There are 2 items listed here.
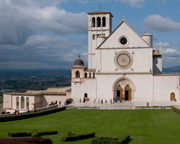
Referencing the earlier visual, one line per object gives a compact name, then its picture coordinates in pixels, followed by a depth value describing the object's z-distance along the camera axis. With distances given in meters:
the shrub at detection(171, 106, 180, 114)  39.11
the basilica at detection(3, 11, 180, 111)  53.44
